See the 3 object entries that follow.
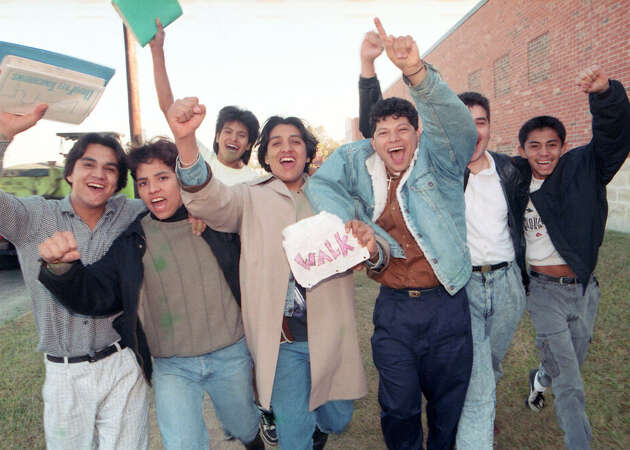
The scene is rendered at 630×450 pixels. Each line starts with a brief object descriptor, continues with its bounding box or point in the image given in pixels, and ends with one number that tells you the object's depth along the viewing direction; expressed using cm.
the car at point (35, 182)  998
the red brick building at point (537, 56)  942
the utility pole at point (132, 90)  829
